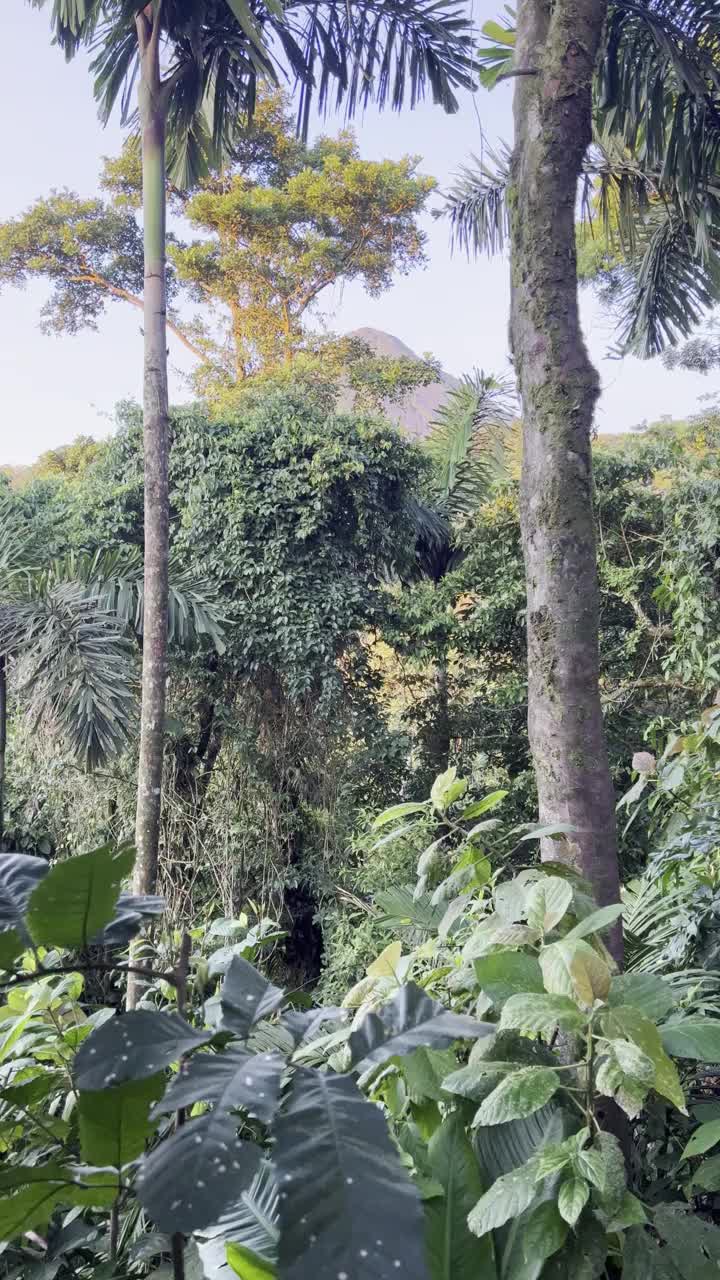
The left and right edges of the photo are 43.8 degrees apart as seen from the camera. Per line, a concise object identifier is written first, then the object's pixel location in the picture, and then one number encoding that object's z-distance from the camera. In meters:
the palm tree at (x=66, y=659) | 5.33
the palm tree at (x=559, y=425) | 1.26
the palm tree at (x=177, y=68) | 5.19
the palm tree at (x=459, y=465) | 8.12
